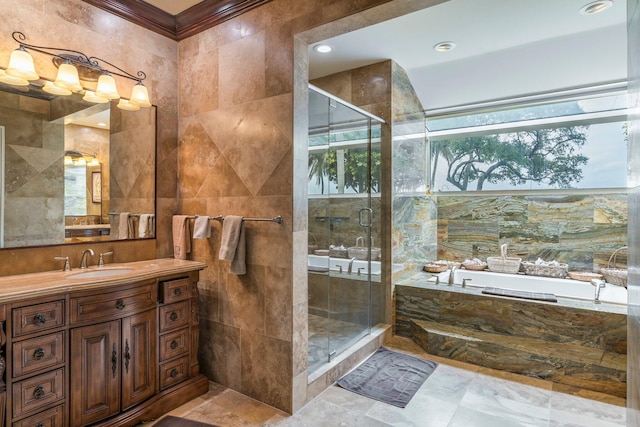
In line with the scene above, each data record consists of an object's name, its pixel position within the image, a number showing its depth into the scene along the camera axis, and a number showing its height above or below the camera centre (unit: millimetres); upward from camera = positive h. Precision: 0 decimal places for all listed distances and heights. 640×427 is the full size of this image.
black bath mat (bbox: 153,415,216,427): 1986 -1286
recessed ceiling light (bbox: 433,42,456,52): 2955 +1495
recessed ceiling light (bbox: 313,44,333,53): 3000 +1497
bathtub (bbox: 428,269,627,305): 2979 -747
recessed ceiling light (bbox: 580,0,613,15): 2295 +1449
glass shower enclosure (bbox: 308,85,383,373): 2555 -103
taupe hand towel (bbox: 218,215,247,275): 2254 -236
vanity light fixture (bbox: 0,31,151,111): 1844 +846
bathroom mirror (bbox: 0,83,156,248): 1935 +271
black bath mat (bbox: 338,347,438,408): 2363 -1308
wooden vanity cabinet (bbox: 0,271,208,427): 1560 -793
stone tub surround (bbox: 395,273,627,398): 2449 -1041
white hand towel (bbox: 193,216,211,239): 2432 -129
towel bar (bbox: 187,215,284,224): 2158 -55
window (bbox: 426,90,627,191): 3441 +748
